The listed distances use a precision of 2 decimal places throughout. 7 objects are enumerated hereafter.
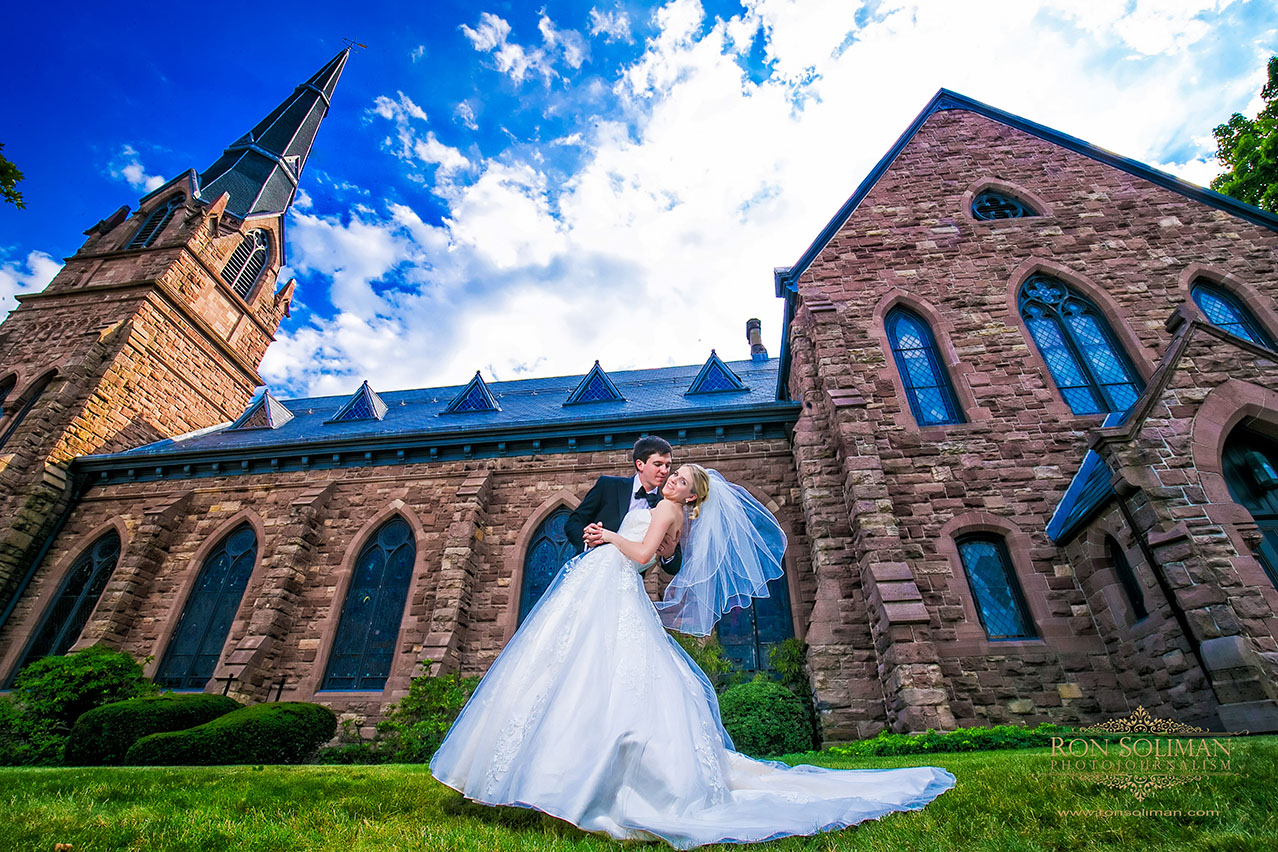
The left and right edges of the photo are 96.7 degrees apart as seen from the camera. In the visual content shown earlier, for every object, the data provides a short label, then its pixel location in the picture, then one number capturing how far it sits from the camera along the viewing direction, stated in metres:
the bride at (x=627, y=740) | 2.61
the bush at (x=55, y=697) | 9.33
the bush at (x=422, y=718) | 8.76
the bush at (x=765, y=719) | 7.87
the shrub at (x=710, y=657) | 8.98
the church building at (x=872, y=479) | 7.38
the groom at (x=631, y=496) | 3.79
